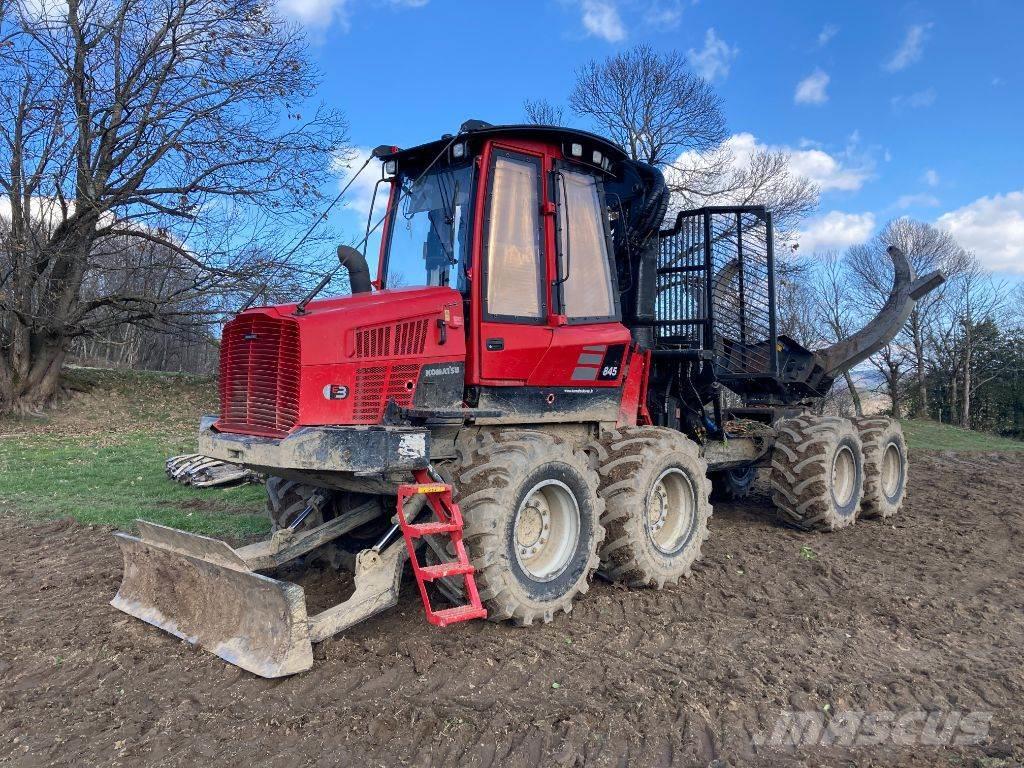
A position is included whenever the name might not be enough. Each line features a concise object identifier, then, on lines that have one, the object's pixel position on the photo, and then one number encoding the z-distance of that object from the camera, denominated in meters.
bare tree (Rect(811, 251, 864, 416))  33.88
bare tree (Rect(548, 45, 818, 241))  25.58
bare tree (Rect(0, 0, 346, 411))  17.50
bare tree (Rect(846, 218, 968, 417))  35.84
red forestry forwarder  4.45
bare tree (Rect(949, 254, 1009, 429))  36.75
